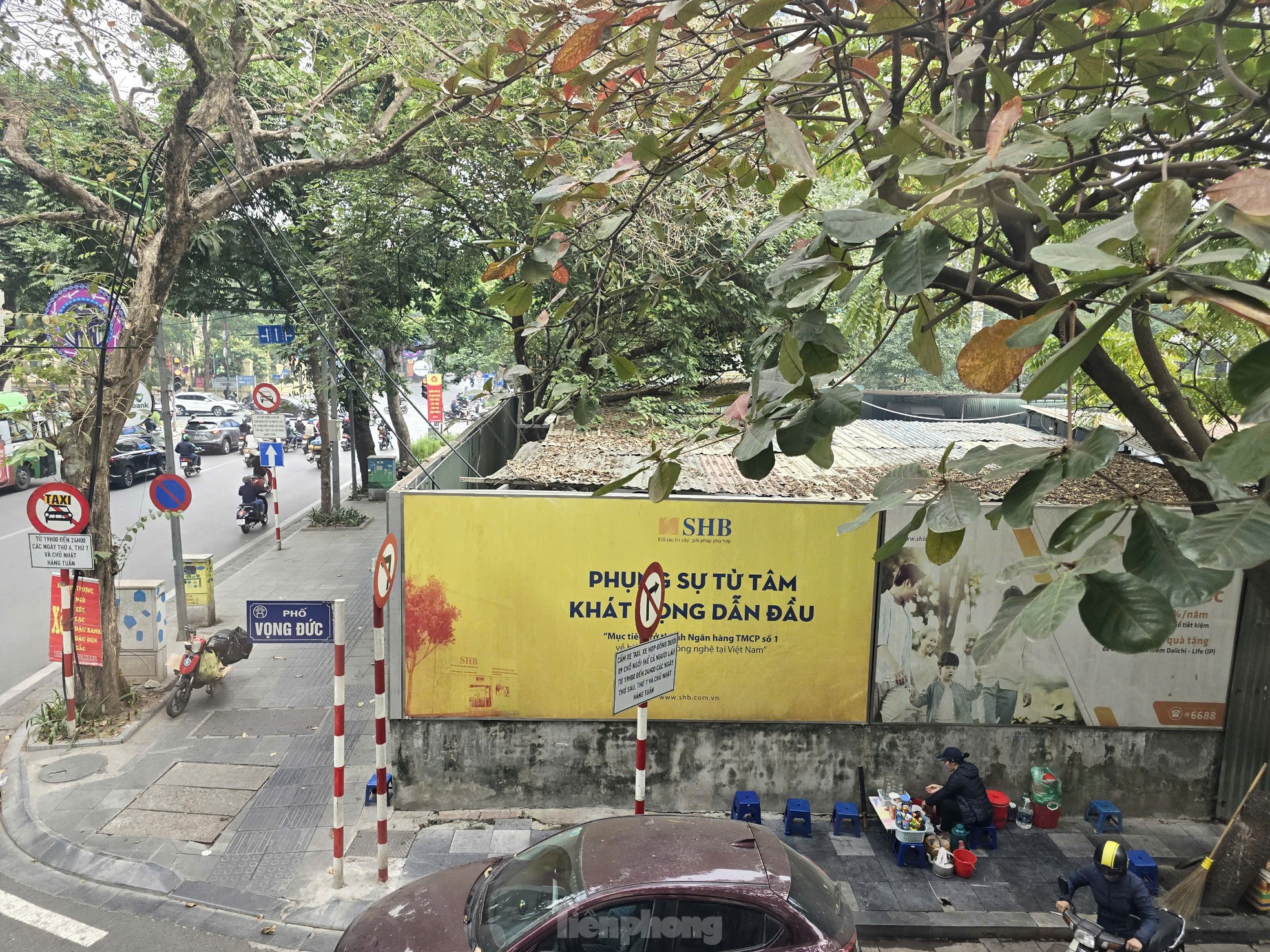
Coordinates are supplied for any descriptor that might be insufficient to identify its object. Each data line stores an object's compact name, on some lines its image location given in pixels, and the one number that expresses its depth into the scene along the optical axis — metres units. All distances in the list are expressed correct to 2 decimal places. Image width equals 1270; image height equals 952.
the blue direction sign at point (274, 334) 19.83
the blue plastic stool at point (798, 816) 6.66
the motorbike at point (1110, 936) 4.93
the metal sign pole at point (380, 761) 5.82
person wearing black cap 6.43
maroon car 4.11
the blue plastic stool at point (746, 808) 6.71
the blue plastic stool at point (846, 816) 6.70
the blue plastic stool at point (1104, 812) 6.87
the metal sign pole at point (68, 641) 7.83
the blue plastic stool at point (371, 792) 6.96
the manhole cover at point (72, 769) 7.35
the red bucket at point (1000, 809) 6.79
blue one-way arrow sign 16.83
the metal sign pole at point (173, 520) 10.23
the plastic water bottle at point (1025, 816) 6.85
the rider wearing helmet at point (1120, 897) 4.85
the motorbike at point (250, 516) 17.91
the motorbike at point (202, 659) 8.70
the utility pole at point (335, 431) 16.55
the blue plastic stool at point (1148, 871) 6.07
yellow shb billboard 6.73
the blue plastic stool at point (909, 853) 6.25
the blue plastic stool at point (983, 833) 6.52
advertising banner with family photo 6.82
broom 5.80
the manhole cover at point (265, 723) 8.38
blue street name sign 6.05
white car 37.81
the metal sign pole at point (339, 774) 5.85
